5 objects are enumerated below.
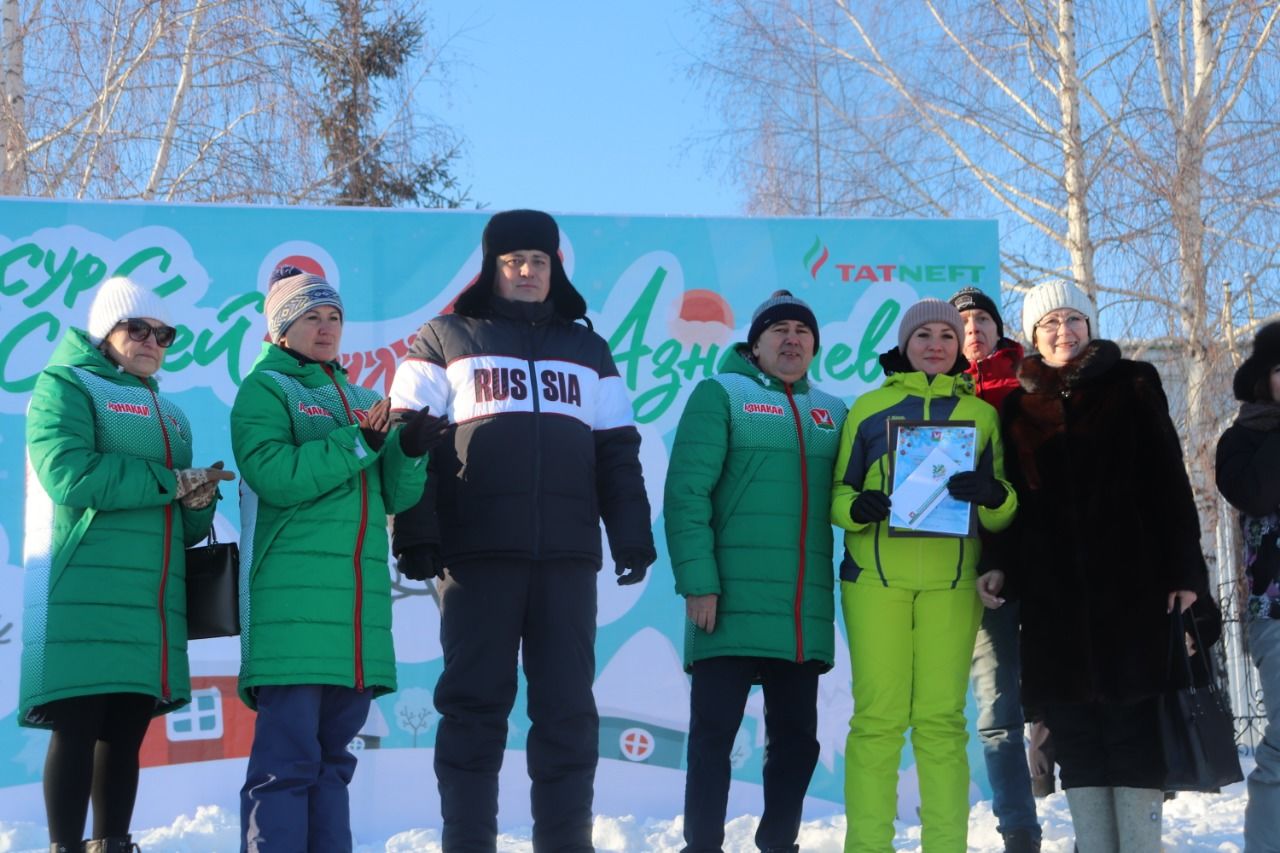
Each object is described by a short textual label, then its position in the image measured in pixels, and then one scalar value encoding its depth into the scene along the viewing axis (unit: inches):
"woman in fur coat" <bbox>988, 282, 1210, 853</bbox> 144.6
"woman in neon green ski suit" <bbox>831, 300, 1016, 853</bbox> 145.1
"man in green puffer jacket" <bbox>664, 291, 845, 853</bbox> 151.3
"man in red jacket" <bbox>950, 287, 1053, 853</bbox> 165.6
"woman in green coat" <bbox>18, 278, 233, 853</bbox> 135.9
